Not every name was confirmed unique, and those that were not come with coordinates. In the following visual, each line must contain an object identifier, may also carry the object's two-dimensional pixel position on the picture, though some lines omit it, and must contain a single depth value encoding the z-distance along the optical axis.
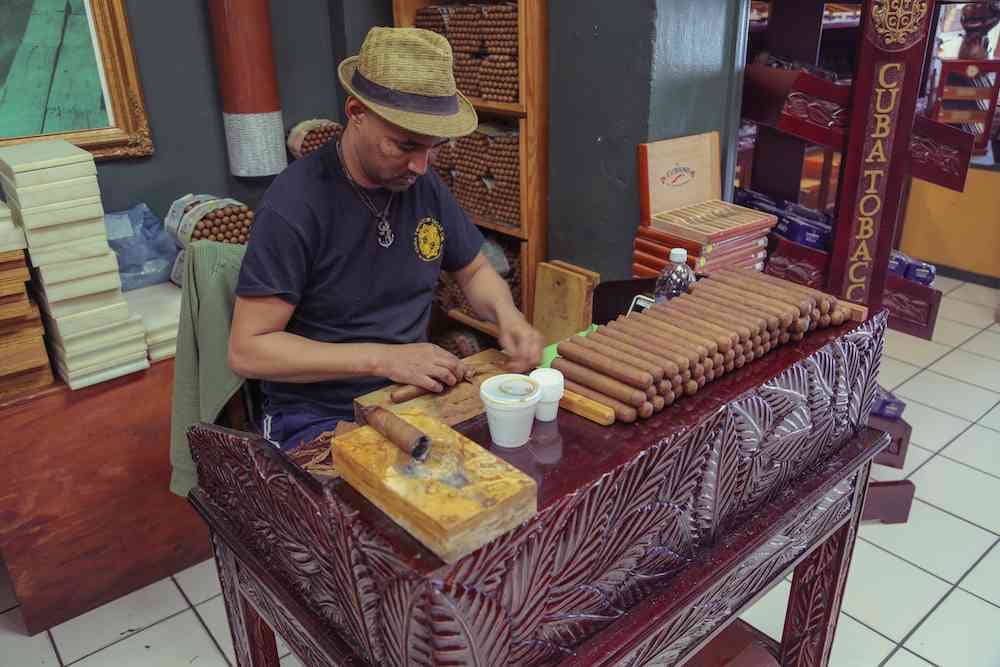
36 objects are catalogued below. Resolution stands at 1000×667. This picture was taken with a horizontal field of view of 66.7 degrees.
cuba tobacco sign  2.39
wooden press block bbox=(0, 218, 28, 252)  2.24
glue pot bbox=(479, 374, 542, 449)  1.27
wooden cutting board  1.47
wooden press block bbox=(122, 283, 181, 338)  2.67
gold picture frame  3.06
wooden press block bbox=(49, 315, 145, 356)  2.43
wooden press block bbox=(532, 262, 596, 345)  3.09
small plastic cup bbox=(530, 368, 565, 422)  1.36
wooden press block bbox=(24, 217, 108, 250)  2.28
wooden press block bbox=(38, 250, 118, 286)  2.33
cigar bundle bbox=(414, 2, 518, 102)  3.10
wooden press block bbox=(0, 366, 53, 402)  2.40
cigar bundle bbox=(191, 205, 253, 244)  2.96
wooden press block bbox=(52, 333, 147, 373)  2.44
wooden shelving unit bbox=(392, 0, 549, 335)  2.98
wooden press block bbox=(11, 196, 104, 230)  2.24
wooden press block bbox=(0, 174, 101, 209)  2.21
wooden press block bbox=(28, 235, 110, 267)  2.30
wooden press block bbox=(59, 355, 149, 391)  2.46
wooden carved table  1.11
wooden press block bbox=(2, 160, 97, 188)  2.20
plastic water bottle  2.08
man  1.67
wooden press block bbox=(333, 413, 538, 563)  1.04
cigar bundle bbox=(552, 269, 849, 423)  1.42
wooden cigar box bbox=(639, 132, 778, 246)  2.66
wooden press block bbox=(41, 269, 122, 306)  2.36
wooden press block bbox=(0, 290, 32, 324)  2.30
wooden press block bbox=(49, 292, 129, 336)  2.40
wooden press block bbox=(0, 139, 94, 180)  2.21
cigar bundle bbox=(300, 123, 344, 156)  3.56
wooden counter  2.45
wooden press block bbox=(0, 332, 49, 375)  2.35
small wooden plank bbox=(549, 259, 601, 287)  3.07
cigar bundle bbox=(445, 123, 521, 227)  3.30
